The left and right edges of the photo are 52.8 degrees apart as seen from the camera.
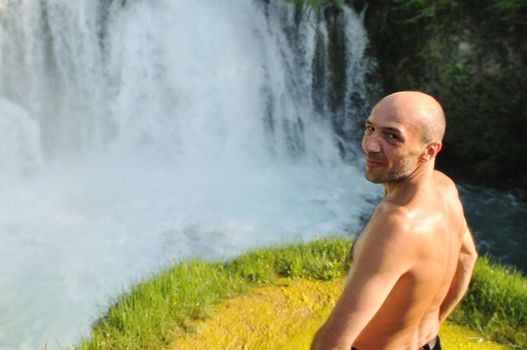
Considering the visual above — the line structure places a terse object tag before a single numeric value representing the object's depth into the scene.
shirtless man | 1.61
